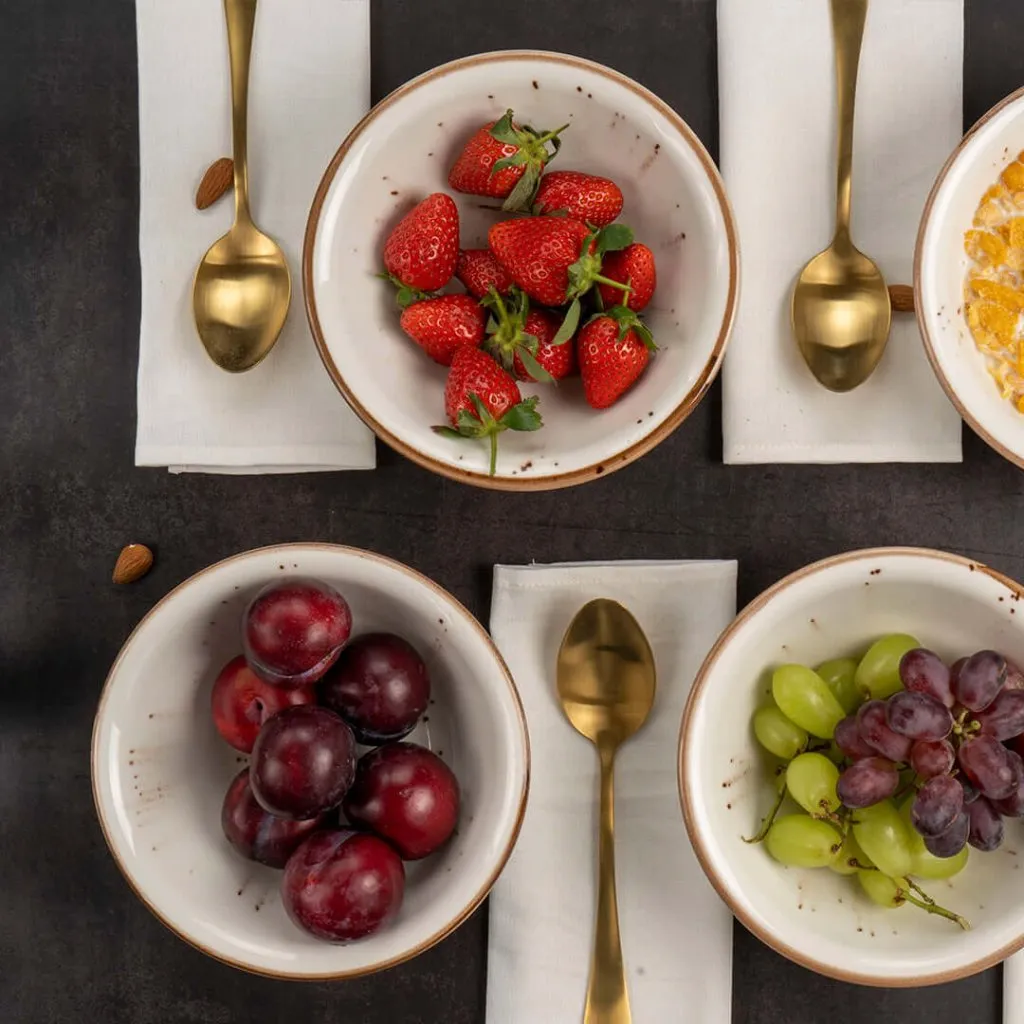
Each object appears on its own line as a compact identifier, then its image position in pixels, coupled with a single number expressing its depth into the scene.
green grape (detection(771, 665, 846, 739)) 0.68
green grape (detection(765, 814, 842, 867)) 0.67
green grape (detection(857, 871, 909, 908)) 0.68
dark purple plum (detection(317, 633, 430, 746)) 0.66
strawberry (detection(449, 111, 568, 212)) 0.67
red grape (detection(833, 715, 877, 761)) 0.66
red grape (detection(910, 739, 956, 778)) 0.62
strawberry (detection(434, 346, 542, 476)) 0.66
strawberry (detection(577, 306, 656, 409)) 0.67
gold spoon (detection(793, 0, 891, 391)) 0.74
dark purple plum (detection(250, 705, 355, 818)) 0.60
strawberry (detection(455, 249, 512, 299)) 0.70
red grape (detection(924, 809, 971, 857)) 0.62
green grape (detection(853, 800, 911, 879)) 0.66
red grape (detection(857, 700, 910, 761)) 0.63
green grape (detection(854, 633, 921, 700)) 0.68
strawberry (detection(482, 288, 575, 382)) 0.68
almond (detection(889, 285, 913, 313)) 0.75
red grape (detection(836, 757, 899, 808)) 0.64
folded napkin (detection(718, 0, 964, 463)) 0.75
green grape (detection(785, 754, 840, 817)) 0.67
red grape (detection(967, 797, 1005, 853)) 0.64
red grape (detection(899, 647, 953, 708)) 0.64
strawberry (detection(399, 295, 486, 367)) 0.69
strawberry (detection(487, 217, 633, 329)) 0.66
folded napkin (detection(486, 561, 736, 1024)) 0.76
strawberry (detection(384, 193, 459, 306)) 0.68
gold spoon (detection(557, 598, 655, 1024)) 0.75
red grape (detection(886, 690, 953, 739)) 0.62
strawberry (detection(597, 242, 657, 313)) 0.68
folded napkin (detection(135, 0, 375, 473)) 0.76
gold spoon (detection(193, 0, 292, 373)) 0.75
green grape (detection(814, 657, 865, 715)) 0.71
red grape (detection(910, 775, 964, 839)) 0.60
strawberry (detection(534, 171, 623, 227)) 0.68
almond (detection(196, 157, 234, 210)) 0.76
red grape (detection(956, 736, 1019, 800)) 0.62
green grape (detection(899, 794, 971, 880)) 0.66
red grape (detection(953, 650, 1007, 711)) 0.63
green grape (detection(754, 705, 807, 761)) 0.69
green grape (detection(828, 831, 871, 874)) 0.70
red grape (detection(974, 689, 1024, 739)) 0.63
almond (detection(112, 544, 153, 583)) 0.77
